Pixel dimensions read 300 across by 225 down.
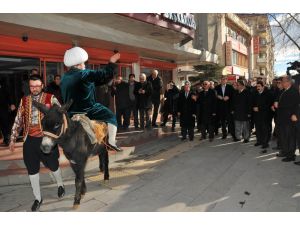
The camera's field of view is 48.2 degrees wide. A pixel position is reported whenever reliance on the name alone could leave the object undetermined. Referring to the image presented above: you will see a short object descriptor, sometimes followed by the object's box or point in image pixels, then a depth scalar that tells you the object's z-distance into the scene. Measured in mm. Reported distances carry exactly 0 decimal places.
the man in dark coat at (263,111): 9203
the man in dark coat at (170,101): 12720
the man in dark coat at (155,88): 11734
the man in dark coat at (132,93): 10820
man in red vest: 4750
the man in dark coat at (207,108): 10562
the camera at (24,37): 9149
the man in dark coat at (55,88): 8633
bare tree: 16266
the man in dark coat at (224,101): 10688
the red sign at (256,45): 46906
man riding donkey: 4297
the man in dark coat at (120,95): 10602
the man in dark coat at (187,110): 10602
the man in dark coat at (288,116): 7734
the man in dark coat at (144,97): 10891
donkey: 4027
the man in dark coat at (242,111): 10047
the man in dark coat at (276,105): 8424
